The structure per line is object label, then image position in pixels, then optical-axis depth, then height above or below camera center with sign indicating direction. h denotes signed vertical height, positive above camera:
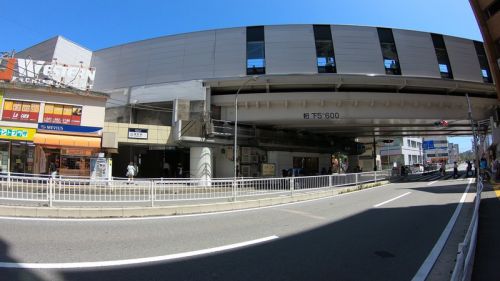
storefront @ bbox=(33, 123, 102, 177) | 24.12 +1.29
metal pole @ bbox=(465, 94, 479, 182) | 25.62 +1.55
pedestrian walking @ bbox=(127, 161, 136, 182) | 22.36 -0.29
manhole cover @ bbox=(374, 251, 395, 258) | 6.17 -1.59
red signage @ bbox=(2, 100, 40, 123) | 24.33 +3.94
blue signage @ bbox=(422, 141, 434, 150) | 73.16 +4.54
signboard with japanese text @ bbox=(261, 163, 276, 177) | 31.27 -0.33
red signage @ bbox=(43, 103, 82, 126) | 24.97 +3.82
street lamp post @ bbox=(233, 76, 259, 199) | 13.92 -0.93
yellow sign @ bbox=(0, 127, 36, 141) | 23.65 +2.30
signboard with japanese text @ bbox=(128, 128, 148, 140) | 27.14 +2.62
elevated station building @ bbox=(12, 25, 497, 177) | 28.36 +6.77
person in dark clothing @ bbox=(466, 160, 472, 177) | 36.61 -0.18
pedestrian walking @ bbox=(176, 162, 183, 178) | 29.88 -0.39
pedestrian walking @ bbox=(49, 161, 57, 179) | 23.60 -0.10
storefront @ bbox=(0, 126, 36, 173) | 23.83 +1.22
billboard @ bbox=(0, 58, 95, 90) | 29.09 +8.02
